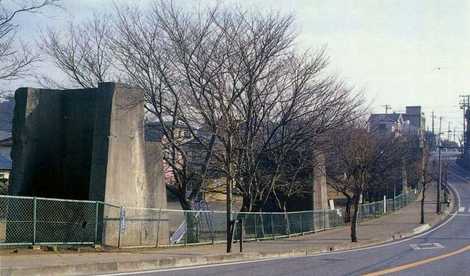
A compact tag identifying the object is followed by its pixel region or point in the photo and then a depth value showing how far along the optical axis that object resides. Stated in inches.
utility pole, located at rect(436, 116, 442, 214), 2461.6
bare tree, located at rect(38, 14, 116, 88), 1256.8
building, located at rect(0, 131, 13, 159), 2044.8
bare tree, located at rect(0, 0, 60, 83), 924.6
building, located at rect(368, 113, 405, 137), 2109.3
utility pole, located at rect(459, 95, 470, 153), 4928.6
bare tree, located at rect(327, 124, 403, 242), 1478.8
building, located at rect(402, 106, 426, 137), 5511.8
